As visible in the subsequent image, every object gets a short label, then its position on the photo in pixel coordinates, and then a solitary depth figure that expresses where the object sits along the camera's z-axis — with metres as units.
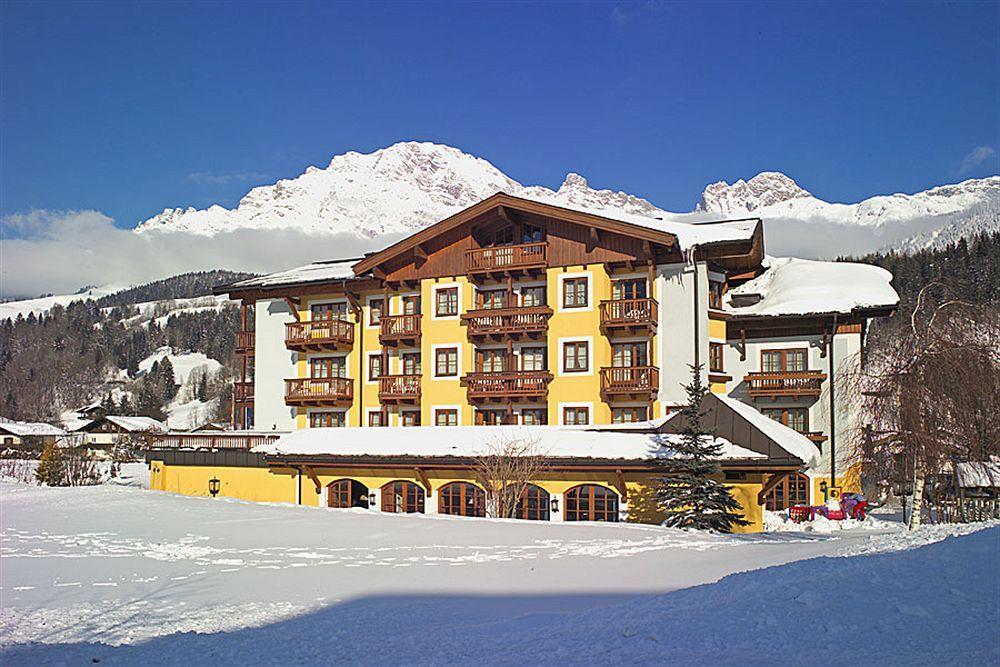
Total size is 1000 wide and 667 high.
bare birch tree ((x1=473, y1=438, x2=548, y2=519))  28.58
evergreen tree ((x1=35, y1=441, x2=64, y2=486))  42.91
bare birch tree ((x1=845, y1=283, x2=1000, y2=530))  20.25
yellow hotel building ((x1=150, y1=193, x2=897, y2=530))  32.22
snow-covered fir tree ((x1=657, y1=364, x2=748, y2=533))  24.97
